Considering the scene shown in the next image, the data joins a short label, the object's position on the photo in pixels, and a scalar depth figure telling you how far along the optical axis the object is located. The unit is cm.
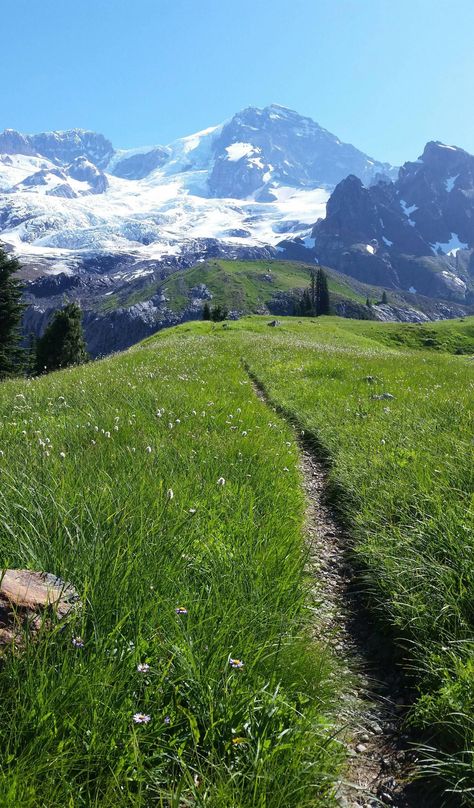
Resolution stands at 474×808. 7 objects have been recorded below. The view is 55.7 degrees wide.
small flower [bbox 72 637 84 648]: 254
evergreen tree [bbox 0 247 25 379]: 4800
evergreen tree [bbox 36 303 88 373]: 6438
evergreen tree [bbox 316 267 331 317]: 15396
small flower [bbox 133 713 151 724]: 231
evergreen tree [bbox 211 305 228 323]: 10829
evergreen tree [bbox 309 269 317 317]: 15976
